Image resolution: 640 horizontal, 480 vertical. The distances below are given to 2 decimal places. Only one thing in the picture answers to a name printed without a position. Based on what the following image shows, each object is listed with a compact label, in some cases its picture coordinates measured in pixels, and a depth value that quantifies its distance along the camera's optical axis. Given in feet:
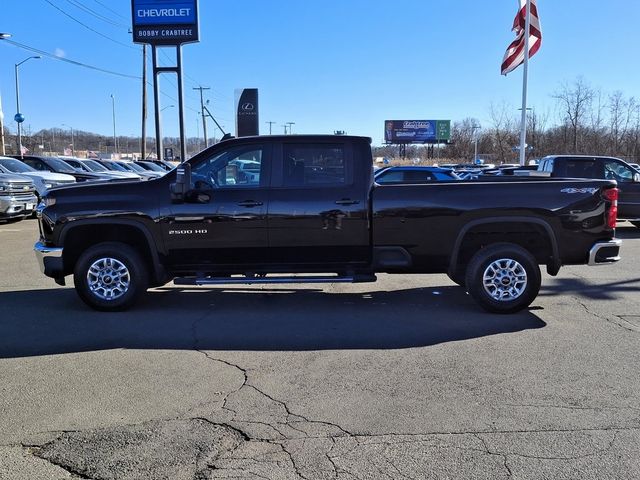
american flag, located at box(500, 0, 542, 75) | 67.87
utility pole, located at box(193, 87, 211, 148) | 262.75
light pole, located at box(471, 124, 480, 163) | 256.79
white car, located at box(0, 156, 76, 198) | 55.98
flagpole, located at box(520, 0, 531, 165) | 65.92
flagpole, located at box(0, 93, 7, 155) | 102.57
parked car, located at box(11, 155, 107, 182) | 67.59
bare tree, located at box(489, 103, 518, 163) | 208.04
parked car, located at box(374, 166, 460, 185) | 50.24
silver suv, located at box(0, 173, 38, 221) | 49.19
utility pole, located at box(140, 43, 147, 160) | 149.73
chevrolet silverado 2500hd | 21.34
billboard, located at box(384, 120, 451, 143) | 307.17
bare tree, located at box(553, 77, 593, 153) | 146.20
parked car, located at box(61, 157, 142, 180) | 73.18
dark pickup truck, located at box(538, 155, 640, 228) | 44.75
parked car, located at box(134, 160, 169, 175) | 109.91
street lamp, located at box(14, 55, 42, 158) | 124.57
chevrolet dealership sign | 108.06
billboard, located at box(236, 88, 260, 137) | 79.51
